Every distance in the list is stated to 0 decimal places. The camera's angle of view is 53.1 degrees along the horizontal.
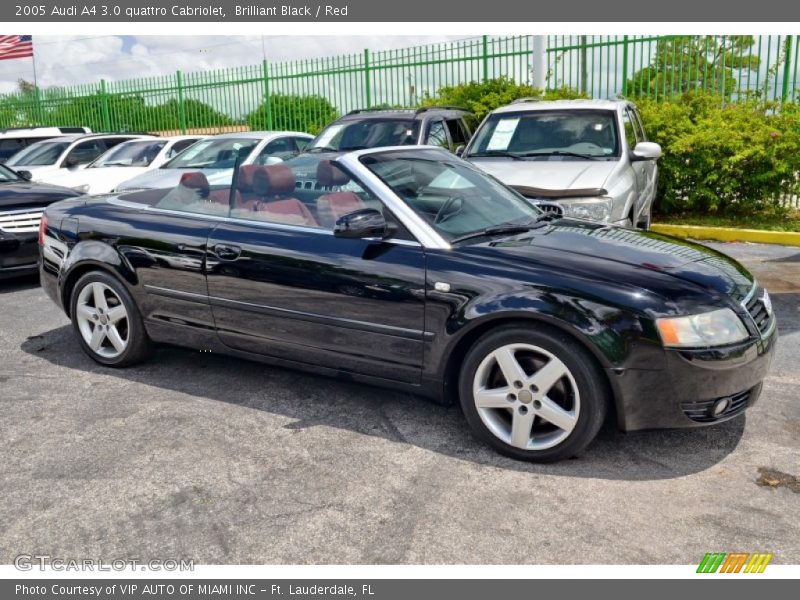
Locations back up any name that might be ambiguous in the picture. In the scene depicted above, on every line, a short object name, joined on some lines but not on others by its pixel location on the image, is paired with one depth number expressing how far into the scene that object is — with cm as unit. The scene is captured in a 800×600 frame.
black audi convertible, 362
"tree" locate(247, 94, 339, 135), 1712
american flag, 2086
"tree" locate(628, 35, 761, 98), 1189
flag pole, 2438
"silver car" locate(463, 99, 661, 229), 722
